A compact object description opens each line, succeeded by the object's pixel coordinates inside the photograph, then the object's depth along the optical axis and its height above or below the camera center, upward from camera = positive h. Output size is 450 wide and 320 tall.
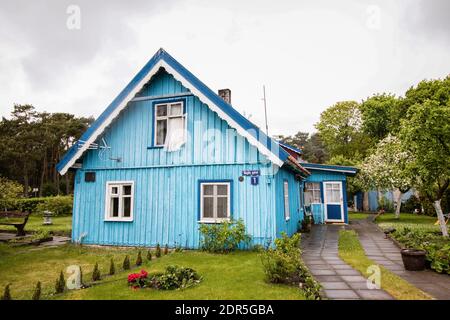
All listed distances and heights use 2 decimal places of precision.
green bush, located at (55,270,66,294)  6.16 -1.81
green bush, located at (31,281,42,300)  5.54 -1.77
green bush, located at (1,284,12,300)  5.46 -1.76
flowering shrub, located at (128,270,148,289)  6.42 -1.78
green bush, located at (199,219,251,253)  9.73 -1.26
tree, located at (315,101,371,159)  43.03 +10.70
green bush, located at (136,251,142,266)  8.48 -1.79
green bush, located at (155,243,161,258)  9.39 -1.74
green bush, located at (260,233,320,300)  6.25 -1.55
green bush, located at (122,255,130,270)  7.99 -1.78
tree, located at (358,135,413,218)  20.97 +2.03
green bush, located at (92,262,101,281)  7.03 -1.81
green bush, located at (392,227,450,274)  7.58 -1.57
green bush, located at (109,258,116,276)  7.45 -1.80
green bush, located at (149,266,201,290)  6.30 -1.77
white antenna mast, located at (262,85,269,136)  17.41 +6.02
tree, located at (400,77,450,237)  10.95 +2.11
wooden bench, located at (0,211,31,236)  21.53 -1.34
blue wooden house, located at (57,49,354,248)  10.15 +1.13
